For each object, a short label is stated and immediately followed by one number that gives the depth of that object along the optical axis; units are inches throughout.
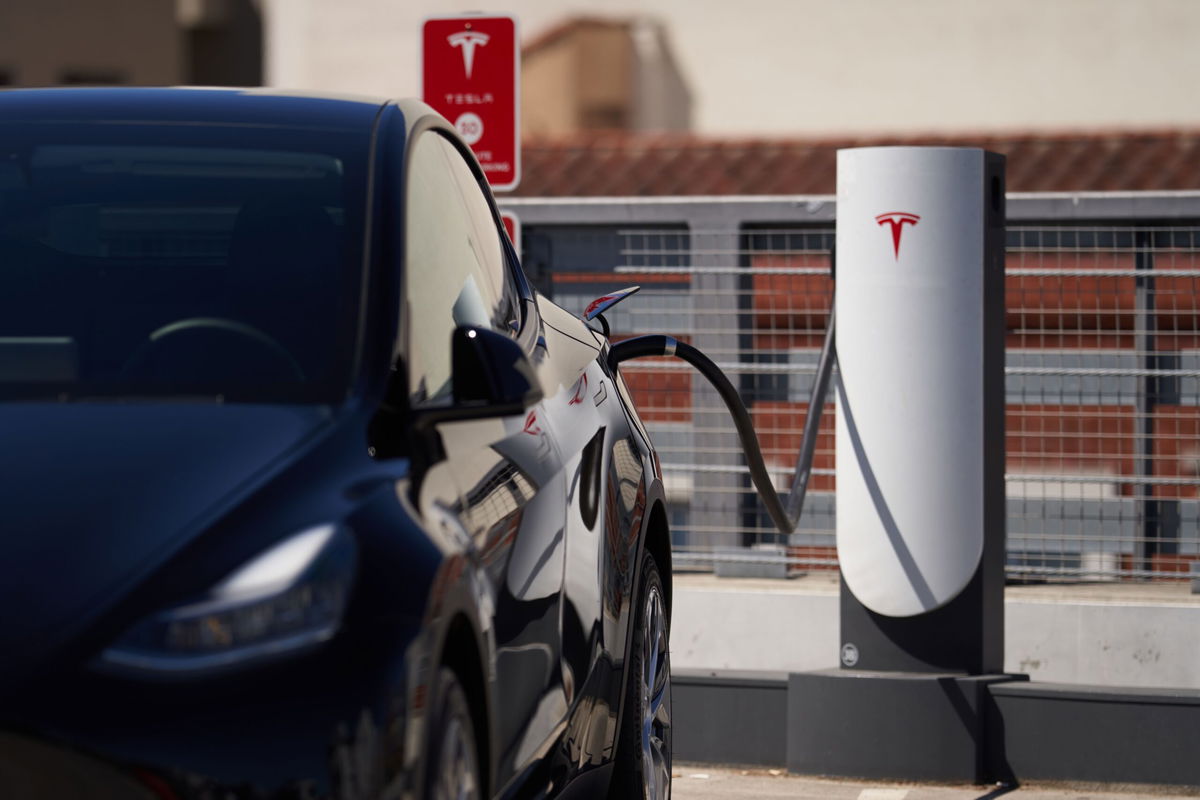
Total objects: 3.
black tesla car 199.9
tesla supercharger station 507.5
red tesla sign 627.5
